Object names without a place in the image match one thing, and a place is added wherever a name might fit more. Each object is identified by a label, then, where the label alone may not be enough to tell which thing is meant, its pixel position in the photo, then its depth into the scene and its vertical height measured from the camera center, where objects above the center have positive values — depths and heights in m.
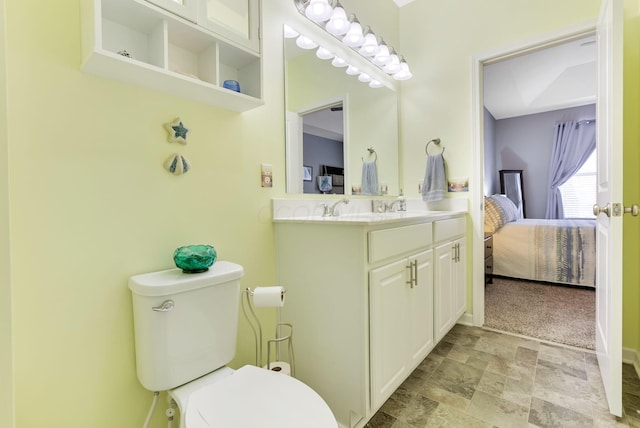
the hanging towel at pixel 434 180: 2.32 +0.20
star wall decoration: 1.15 +0.31
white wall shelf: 0.92 +0.58
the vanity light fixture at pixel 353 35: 1.67 +1.11
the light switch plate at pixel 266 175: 1.49 +0.18
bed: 3.04 -0.47
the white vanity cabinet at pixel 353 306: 1.22 -0.43
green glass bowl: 1.06 -0.17
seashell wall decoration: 1.15 +0.19
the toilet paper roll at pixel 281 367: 1.35 -0.72
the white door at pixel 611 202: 1.24 +0.00
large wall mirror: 1.66 +0.55
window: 5.05 +0.19
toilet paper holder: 1.40 -0.60
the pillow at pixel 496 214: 3.40 -0.10
